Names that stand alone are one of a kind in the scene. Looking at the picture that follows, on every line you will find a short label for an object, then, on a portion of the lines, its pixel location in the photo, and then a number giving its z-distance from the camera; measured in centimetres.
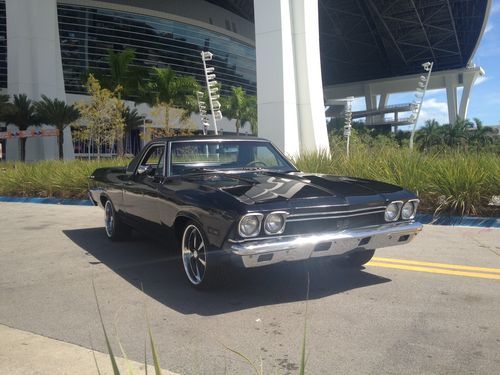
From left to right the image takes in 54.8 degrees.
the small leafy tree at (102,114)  3212
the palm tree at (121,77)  3638
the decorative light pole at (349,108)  2709
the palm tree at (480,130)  7707
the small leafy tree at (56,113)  3678
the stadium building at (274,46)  2167
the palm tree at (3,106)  3628
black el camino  417
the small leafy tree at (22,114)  3697
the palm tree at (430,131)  7423
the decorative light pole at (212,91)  2486
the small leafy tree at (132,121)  4256
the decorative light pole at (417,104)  3228
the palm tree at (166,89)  3901
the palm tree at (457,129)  7288
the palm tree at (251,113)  5925
